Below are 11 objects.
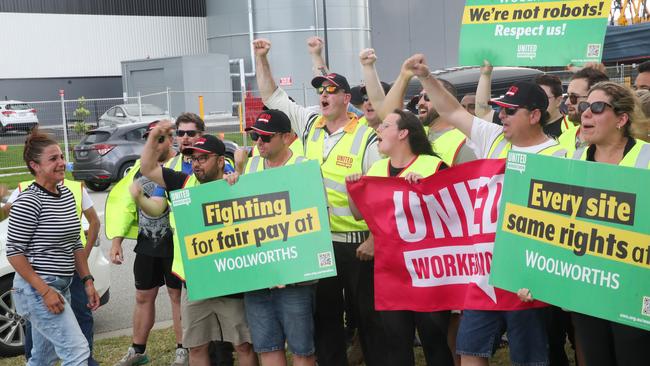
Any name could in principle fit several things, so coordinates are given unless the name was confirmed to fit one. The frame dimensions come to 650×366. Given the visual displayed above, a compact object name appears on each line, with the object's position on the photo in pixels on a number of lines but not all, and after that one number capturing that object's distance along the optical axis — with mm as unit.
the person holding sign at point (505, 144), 4930
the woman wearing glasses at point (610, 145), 4473
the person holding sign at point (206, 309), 5867
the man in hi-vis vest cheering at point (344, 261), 5961
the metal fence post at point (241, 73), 41906
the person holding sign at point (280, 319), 5520
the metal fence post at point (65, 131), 24906
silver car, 28986
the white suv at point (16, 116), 27312
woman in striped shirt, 5492
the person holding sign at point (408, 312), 5512
